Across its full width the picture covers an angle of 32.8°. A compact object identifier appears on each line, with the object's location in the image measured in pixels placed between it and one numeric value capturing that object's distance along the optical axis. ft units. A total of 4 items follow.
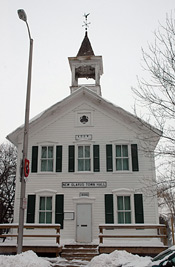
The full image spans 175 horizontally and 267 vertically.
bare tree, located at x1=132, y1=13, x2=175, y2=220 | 33.19
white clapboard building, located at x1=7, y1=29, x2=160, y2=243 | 52.90
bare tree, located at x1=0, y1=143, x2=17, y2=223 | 110.73
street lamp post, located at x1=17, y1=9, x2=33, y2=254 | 29.21
